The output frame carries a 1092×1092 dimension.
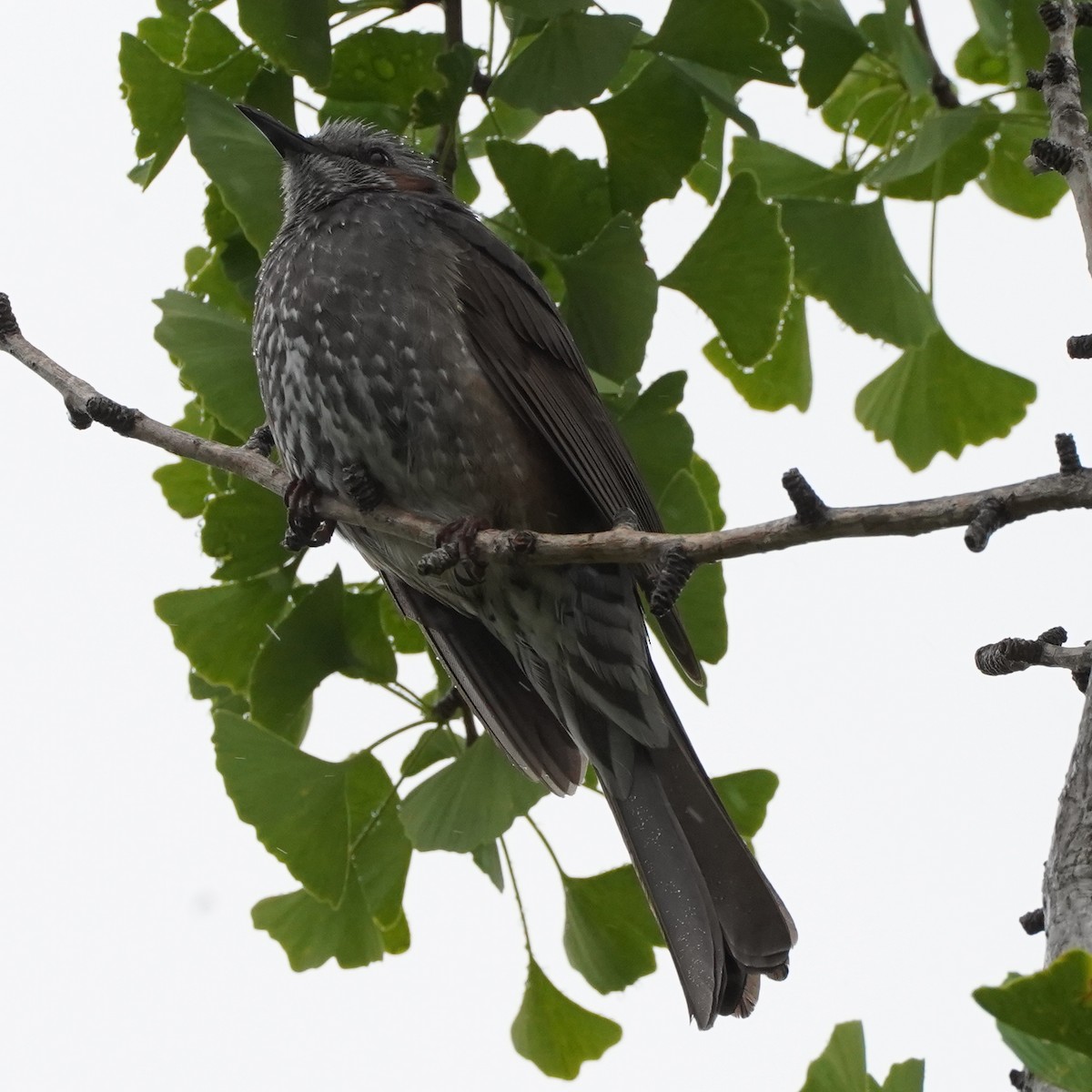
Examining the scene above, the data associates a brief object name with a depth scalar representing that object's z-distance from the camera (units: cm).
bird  584
